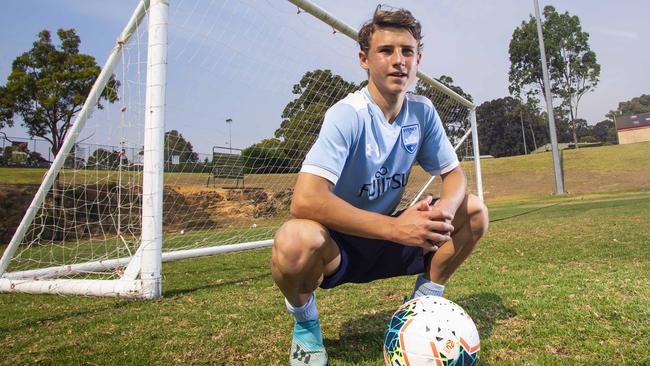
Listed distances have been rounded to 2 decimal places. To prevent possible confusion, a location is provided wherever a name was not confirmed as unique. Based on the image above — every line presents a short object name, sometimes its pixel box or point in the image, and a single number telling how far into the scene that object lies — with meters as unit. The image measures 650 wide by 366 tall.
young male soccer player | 1.97
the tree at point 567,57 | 36.81
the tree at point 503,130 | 78.62
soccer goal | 4.20
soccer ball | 1.75
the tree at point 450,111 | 10.39
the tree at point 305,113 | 7.52
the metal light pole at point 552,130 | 24.88
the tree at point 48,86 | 15.49
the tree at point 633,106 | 87.81
